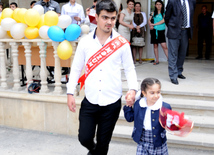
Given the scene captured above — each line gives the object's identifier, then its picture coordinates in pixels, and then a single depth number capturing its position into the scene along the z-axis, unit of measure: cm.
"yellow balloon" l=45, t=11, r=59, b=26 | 493
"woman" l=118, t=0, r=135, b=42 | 820
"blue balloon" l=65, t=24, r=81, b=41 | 456
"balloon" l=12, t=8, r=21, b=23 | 524
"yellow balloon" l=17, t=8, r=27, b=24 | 513
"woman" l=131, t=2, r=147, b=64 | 856
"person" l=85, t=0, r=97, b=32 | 662
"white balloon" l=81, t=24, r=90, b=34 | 488
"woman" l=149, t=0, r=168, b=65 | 814
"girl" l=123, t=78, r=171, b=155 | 297
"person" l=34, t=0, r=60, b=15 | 647
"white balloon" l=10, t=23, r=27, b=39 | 506
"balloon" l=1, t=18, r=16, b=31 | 518
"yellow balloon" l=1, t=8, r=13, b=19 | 542
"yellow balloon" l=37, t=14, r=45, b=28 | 516
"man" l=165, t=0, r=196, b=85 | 581
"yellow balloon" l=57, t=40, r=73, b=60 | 465
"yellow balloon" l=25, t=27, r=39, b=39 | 506
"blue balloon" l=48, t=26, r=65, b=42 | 465
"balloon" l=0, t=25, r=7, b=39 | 532
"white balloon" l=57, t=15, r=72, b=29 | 503
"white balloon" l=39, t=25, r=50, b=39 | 488
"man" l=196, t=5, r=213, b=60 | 1053
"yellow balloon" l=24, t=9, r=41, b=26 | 491
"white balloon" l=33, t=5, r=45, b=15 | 531
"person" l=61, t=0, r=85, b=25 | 701
